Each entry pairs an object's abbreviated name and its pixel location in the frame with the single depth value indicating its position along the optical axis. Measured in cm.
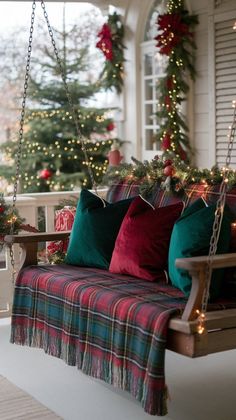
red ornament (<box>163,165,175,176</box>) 428
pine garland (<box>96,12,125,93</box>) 810
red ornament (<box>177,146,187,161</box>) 714
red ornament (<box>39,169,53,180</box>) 938
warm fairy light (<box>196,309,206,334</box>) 308
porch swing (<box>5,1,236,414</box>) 307
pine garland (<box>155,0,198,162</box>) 707
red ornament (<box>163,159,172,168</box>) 437
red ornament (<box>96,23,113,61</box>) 809
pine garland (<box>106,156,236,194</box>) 405
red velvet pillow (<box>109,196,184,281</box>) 389
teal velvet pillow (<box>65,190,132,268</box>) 429
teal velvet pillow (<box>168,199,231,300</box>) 344
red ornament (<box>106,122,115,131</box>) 898
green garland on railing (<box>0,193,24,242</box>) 483
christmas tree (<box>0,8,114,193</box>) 943
